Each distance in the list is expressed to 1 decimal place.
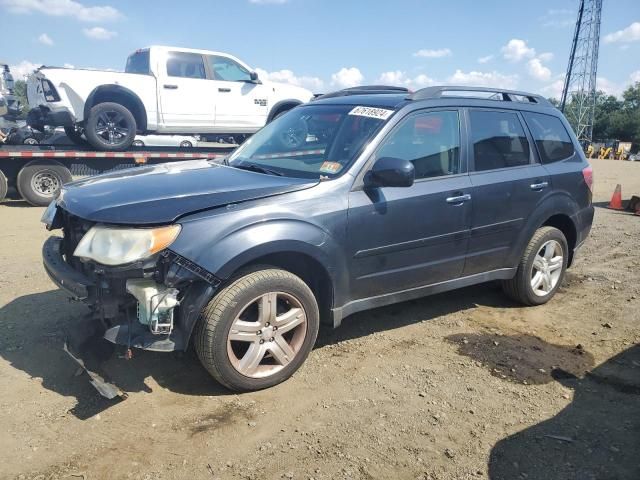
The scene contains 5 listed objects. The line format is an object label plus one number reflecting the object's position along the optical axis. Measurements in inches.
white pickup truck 353.4
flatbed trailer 378.3
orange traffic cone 424.2
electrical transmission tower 1878.7
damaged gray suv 115.3
